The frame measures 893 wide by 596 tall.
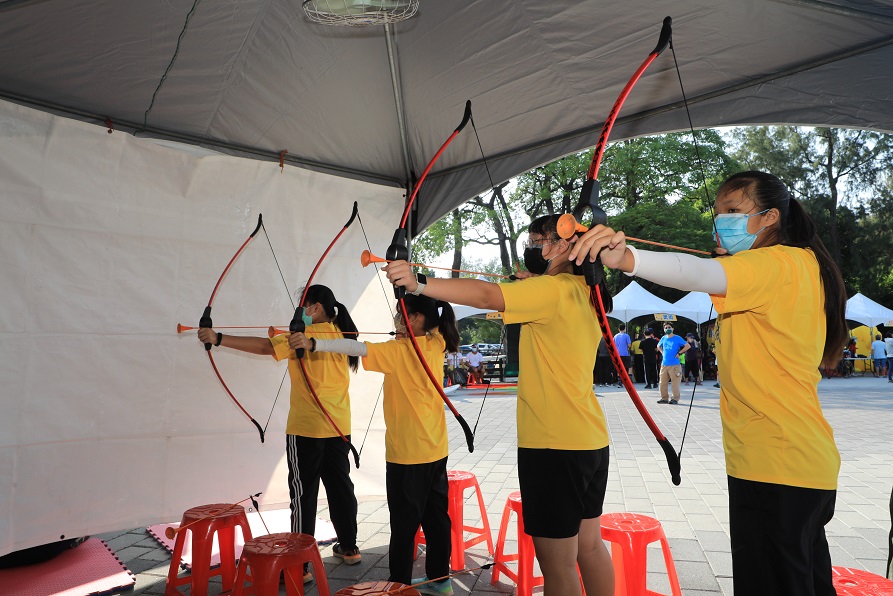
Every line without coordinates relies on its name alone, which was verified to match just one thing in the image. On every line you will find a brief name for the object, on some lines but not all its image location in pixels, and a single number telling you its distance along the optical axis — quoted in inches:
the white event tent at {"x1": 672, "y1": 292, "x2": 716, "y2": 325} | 519.5
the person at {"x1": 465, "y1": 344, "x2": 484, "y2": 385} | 561.0
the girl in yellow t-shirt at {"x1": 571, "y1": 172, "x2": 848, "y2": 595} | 50.1
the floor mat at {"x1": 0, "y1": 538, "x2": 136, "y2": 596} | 109.7
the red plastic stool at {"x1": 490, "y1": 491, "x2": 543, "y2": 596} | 92.3
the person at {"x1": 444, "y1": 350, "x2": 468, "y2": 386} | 560.4
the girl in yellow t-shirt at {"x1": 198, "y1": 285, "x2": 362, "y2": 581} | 115.0
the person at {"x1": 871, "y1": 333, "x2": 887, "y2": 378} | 600.1
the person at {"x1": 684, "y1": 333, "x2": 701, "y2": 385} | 499.5
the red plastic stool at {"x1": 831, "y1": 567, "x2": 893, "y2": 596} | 61.1
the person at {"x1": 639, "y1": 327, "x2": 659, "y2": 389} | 494.9
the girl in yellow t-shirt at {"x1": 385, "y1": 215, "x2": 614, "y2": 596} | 67.4
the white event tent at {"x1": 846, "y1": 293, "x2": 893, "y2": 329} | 555.2
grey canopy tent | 93.9
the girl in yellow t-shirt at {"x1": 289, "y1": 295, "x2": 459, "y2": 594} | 95.7
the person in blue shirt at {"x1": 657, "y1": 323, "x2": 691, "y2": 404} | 370.3
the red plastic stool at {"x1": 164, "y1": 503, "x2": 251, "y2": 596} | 99.0
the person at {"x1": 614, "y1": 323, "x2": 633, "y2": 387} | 483.2
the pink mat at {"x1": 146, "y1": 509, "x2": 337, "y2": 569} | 129.6
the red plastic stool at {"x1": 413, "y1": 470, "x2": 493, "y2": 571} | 116.8
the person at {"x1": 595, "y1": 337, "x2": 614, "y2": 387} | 533.0
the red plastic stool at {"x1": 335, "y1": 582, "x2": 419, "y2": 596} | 64.1
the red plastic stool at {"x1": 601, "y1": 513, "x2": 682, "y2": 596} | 83.4
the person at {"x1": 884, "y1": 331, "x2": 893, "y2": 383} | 506.3
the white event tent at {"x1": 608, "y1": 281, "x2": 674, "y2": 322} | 515.8
